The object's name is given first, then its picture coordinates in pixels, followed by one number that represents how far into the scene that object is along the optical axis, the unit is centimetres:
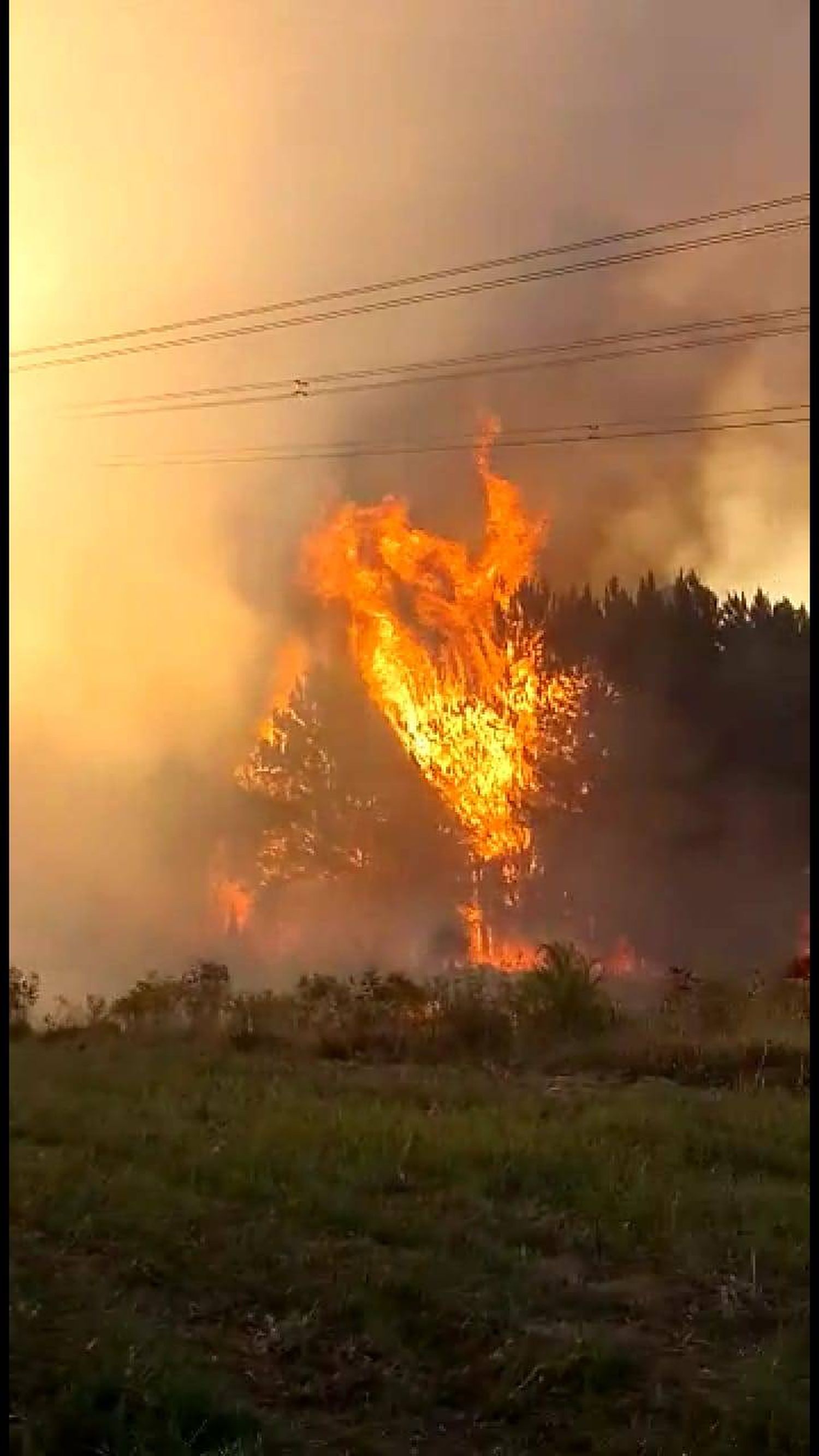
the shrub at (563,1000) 1878
